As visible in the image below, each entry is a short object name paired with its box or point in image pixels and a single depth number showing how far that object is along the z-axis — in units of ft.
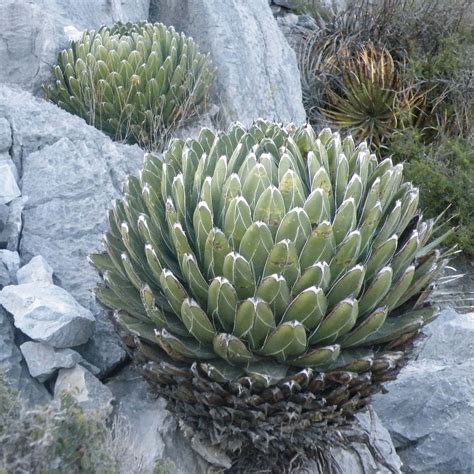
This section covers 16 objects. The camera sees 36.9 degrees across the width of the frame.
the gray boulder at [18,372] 9.11
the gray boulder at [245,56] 21.99
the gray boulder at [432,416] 12.20
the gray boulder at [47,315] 9.10
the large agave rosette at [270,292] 7.79
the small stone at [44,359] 9.11
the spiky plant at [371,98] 28.09
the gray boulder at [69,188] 10.80
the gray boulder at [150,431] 8.84
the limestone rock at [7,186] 11.71
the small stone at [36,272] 10.13
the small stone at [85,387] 8.77
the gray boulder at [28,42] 18.51
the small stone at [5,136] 12.81
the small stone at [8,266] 10.36
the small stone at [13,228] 11.30
